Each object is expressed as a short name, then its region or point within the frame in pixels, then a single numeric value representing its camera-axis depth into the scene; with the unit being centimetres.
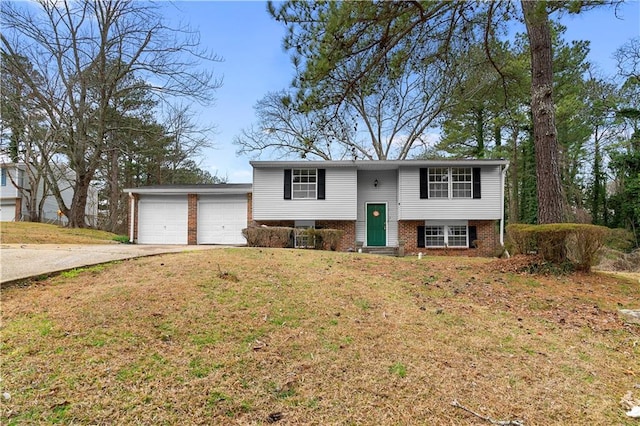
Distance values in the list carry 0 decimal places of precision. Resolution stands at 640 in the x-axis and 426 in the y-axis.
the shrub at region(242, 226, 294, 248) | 1115
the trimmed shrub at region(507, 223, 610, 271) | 677
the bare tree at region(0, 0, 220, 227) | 1538
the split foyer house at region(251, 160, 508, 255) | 1484
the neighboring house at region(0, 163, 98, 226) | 2352
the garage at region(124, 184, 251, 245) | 1638
